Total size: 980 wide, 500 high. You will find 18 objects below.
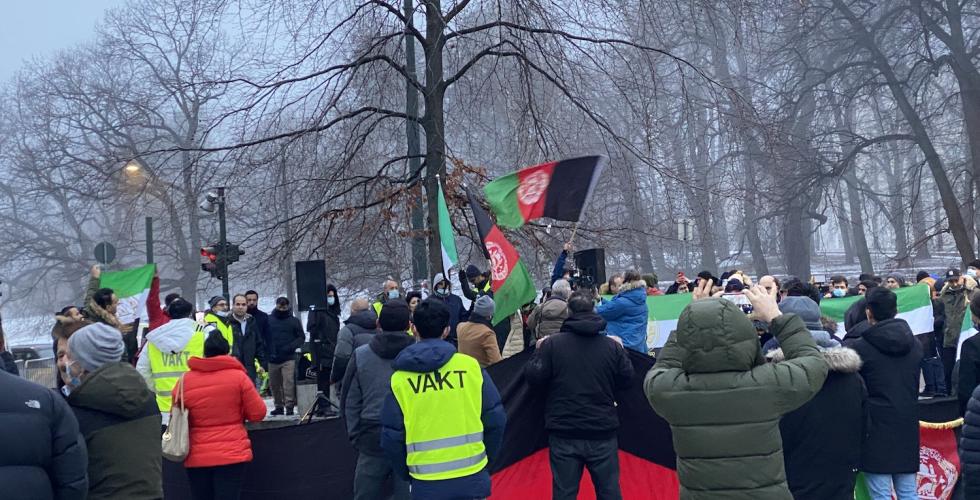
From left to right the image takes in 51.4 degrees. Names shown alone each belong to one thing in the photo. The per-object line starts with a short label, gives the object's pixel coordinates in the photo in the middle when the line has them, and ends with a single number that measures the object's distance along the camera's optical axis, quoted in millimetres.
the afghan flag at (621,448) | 7355
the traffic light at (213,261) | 19484
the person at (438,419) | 5574
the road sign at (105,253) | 23938
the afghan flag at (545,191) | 8680
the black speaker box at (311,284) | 13008
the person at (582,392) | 6727
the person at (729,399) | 4527
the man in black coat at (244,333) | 14414
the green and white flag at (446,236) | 9695
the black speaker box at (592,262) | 12781
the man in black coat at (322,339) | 13984
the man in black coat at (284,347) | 14766
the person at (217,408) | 7238
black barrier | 8133
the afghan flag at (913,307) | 14188
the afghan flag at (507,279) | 8188
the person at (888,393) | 6492
